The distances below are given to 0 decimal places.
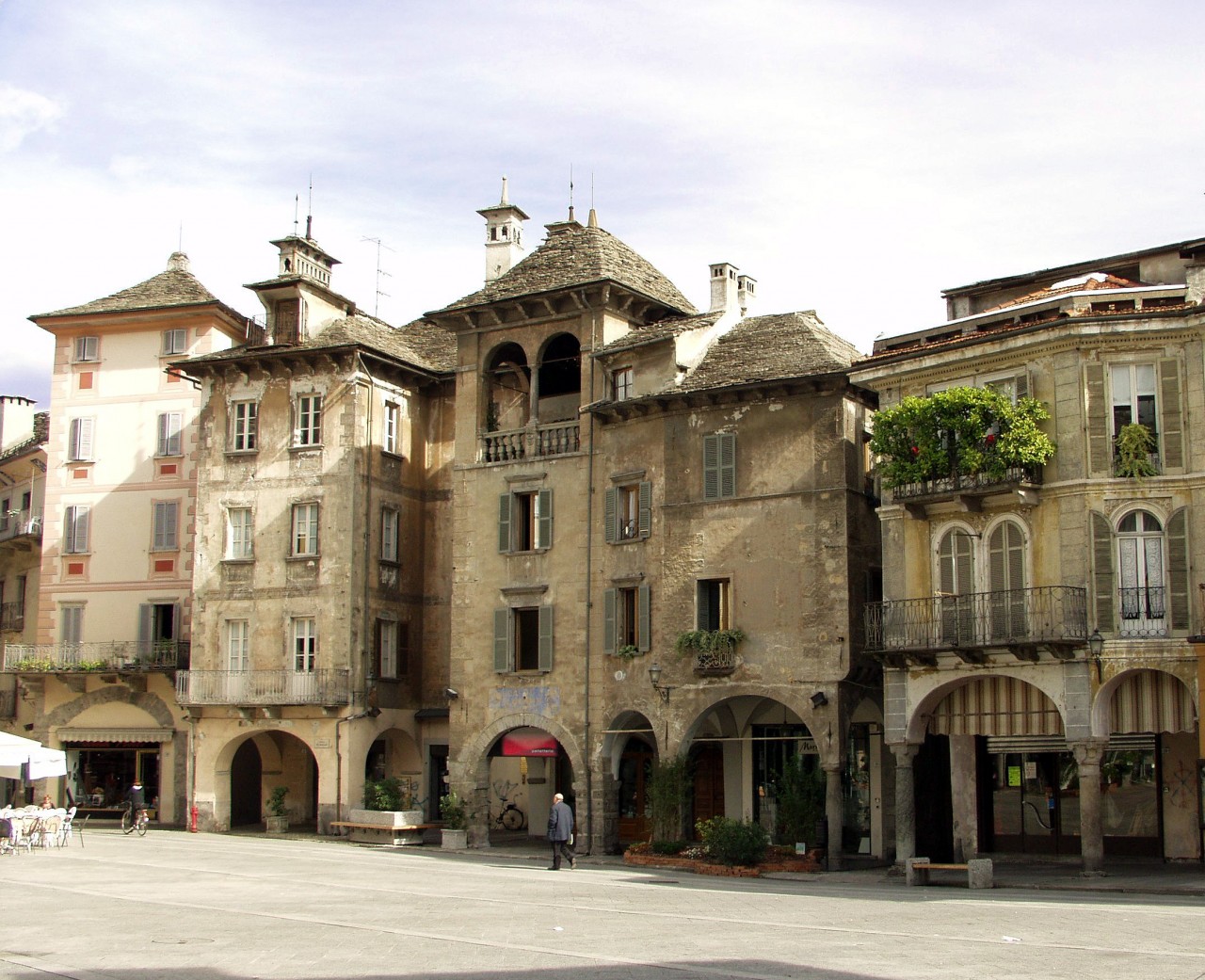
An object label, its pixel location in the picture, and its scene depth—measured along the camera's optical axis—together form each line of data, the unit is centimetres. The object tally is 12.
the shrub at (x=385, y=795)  4178
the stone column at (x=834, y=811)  3394
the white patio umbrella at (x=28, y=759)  3425
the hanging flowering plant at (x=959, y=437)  3048
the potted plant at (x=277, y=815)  4391
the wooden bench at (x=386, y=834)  4084
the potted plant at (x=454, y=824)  3978
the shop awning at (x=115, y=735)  4806
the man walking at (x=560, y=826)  3300
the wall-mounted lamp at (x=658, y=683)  3738
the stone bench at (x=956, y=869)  2881
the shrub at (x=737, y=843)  3322
